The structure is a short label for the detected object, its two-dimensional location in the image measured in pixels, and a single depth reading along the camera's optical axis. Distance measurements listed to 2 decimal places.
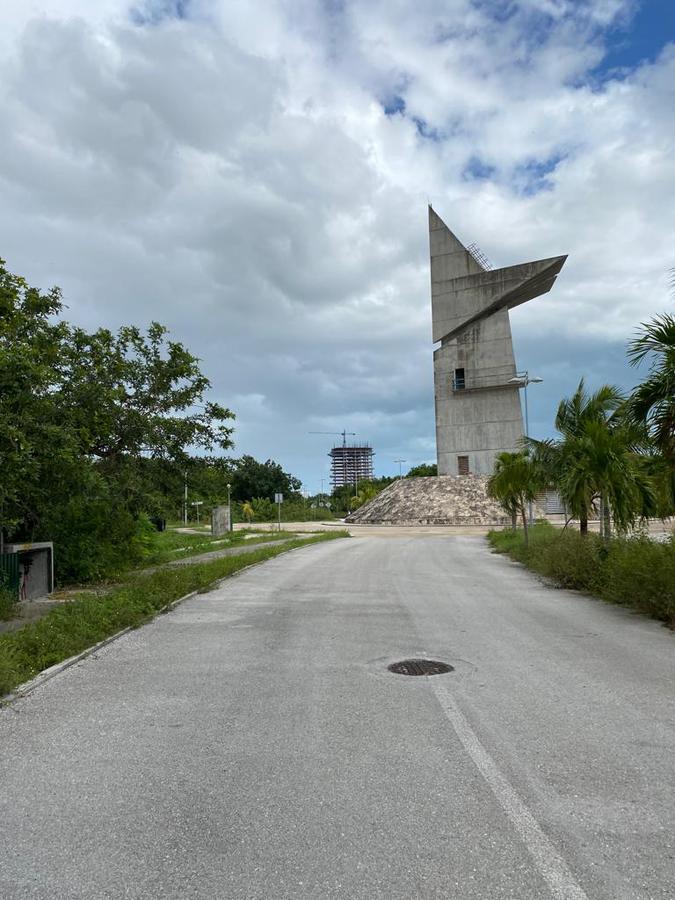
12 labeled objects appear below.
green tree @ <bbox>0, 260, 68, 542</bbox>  10.35
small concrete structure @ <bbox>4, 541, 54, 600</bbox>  13.63
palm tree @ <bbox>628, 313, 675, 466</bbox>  10.32
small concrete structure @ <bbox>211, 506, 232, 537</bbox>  44.93
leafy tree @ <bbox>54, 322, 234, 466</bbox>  14.82
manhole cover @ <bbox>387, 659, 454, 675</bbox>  7.23
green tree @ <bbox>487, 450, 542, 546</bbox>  22.42
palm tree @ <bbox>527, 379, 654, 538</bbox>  14.15
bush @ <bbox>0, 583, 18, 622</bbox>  10.85
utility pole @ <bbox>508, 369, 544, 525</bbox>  61.20
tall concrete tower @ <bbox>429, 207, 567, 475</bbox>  62.66
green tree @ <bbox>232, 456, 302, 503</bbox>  104.69
